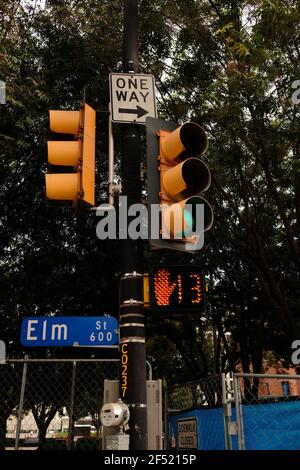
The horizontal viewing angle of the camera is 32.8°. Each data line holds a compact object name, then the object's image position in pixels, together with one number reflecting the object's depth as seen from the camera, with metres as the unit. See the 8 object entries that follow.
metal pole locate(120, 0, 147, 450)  3.91
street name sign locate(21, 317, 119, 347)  5.62
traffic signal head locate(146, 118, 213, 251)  4.07
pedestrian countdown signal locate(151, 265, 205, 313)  4.13
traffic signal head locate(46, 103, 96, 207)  4.12
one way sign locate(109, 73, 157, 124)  4.87
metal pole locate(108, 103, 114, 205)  4.55
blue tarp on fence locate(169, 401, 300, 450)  5.14
